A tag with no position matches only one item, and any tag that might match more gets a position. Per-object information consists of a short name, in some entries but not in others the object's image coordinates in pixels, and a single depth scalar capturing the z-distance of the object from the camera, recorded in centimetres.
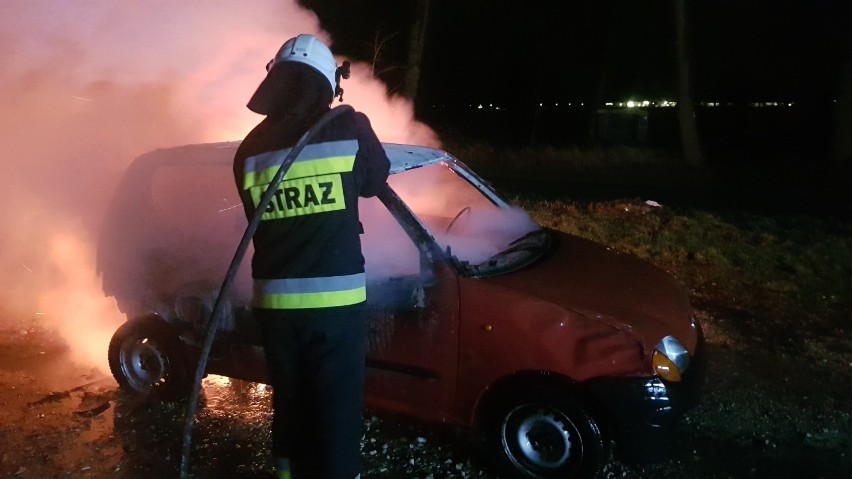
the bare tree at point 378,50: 1573
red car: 334
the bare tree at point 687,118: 1861
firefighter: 244
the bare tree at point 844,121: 1491
